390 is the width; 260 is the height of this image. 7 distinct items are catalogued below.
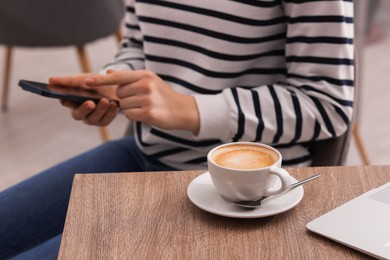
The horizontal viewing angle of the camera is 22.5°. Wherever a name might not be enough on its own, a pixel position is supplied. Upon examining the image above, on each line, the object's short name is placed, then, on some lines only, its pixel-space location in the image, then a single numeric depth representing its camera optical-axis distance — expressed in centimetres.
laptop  113
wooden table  115
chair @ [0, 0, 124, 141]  325
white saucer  121
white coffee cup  122
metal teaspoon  123
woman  155
